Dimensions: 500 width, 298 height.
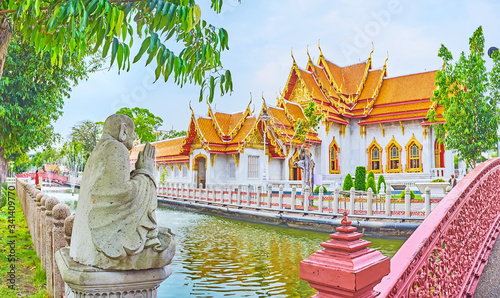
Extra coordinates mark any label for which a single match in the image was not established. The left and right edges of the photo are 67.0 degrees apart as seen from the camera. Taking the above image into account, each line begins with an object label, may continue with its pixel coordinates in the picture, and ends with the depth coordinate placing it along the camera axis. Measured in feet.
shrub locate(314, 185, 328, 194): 63.98
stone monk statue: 7.73
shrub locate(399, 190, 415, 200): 53.65
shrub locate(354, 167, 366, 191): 61.46
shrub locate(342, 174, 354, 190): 60.03
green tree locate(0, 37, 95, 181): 38.70
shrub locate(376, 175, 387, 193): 65.72
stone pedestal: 7.61
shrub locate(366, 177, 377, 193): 61.61
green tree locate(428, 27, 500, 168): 52.37
